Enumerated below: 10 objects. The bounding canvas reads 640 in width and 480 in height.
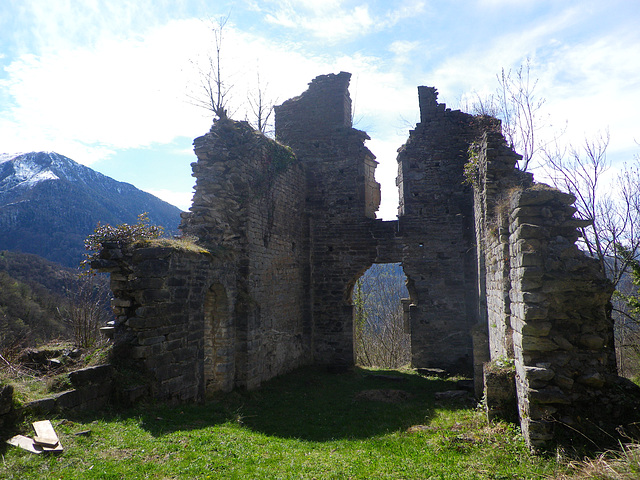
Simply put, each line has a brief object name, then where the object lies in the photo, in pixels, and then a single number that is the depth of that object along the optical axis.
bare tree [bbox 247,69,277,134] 19.52
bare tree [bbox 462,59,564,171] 13.97
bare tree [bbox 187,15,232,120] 16.71
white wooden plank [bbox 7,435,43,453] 4.60
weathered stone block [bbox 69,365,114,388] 6.05
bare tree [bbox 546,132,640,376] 14.82
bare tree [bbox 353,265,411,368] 25.02
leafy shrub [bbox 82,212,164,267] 7.69
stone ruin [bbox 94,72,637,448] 5.16
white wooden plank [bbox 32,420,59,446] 4.72
